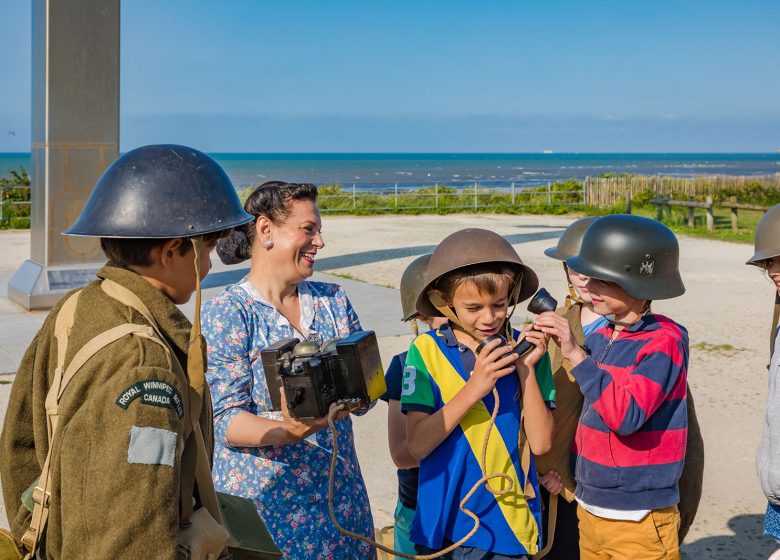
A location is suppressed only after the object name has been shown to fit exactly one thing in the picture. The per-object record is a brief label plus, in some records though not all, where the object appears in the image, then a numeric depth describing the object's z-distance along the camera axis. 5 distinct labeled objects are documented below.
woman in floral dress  2.72
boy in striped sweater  2.85
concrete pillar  10.95
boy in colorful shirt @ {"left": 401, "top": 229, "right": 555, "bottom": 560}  2.63
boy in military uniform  1.59
